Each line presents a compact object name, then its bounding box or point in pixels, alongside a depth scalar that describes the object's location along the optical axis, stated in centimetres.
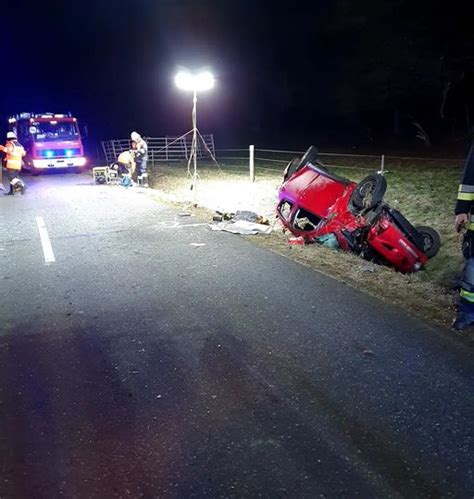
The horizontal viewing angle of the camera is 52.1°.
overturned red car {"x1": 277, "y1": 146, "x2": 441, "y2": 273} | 709
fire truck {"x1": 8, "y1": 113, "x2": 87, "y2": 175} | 2002
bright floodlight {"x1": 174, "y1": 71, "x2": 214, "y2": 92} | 1172
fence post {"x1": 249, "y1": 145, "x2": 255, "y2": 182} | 1551
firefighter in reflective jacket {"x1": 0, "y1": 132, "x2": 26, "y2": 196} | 1470
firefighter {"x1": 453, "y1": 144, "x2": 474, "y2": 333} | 449
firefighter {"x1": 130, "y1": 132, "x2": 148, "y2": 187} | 1630
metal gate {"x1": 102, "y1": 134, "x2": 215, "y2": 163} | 2542
